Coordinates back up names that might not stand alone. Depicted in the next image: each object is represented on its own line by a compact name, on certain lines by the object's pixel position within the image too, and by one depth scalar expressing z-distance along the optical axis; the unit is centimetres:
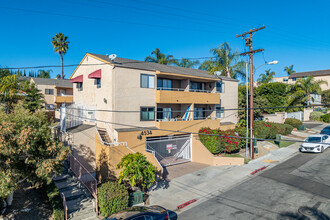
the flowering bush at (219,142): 2122
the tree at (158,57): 4141
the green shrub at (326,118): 4366
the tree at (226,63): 3834
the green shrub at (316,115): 4672
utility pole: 2092
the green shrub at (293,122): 3594
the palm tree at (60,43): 4838
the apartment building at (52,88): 3806
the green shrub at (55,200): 1045
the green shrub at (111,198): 1139
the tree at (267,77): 5845
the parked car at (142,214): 924
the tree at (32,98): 2786
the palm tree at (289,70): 7331
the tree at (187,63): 4375
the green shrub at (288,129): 3133
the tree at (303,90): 4241
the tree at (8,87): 1360
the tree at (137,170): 1252
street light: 2112
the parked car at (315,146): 2281
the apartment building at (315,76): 6351
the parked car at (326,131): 2950
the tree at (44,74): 8579
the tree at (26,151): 880
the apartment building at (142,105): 1839
